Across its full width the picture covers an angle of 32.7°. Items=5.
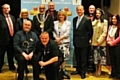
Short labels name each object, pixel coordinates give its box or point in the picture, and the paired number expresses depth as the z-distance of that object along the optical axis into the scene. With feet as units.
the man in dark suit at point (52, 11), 12.57
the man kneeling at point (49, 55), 11.09
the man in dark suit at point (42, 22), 12.31
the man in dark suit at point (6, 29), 12.58
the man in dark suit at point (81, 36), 12.33
